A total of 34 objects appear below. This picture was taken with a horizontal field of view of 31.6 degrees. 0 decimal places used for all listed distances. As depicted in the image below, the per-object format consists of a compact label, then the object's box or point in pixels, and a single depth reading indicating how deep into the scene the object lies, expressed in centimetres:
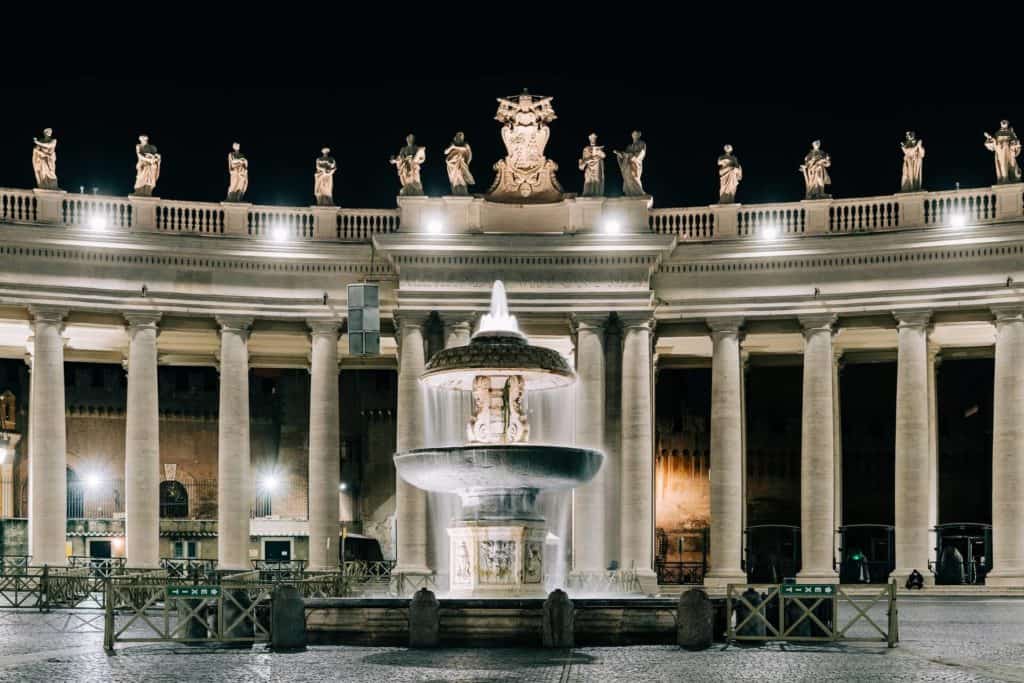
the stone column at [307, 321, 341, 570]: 6700
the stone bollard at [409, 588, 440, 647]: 3769
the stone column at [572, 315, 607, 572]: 6575
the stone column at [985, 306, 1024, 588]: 6316
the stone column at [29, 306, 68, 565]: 6400
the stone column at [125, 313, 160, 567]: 6519
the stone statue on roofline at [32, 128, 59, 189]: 6575
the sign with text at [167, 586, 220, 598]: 3722
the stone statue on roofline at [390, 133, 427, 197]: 6825
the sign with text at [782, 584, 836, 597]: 3753
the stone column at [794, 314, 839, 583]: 6612
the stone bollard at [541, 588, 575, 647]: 3759
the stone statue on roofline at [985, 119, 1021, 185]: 6481
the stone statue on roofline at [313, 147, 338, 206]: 6875
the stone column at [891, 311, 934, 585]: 6462
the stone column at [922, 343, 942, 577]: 6600
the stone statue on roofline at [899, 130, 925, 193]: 6644
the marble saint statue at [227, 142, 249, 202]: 6806
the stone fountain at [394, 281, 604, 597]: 4231
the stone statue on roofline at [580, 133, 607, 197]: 6850
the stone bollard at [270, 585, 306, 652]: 3722
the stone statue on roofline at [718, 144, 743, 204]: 6869
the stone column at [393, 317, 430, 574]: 6556
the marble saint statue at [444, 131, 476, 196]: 6838
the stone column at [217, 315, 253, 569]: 6656
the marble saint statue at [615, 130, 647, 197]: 6850
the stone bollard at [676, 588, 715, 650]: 3741
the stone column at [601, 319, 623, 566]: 6644
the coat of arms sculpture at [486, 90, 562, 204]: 6819
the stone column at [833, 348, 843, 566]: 6769
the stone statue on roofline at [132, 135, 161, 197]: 6706
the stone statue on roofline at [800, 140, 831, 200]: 6781
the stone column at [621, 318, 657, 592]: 6612
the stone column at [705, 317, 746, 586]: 6681
